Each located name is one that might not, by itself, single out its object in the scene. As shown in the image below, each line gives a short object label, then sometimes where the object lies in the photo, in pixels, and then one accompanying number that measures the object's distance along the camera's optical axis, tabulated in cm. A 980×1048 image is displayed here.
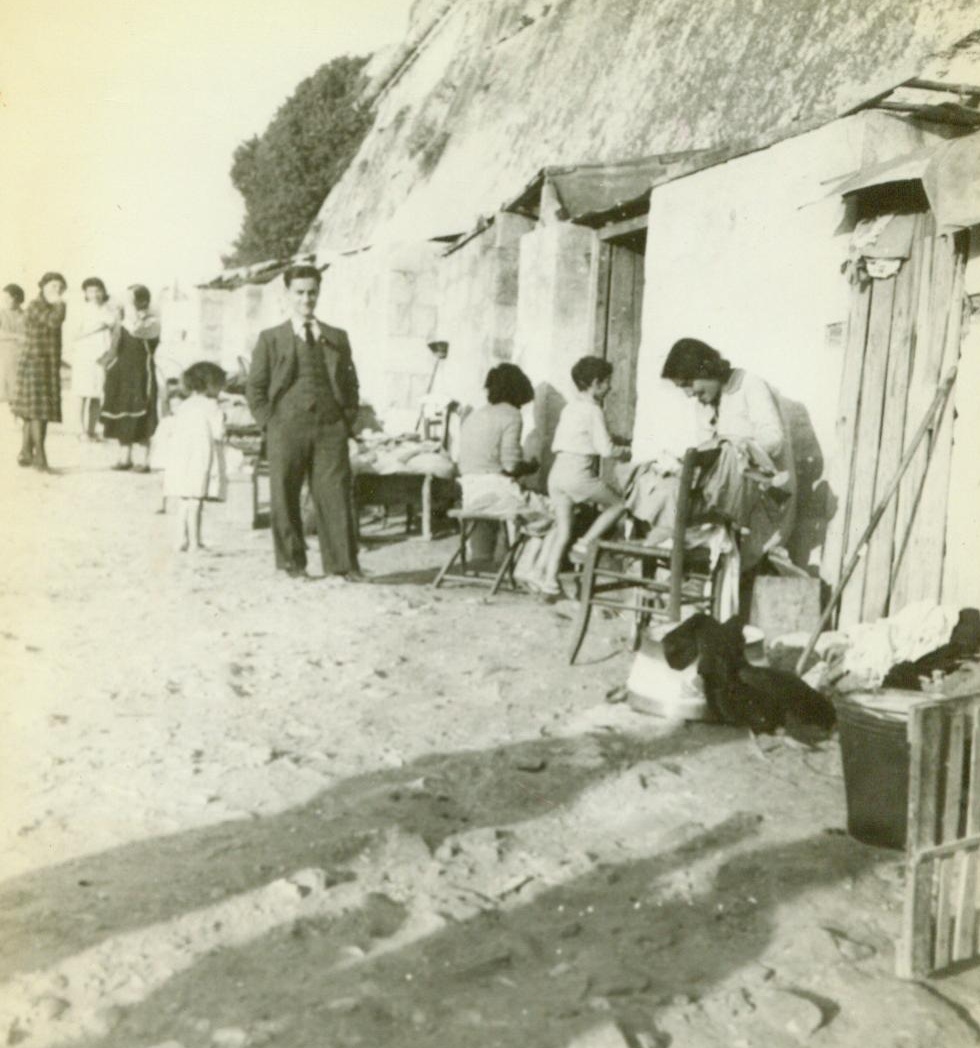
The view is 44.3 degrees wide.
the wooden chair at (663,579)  565
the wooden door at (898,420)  600
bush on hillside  3077
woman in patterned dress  1132
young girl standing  859
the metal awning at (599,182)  987
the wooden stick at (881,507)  556
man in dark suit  755
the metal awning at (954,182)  531
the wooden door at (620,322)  1013
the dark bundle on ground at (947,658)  507
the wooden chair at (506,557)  771
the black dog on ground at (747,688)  501
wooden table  1000
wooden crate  302
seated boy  750
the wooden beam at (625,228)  941
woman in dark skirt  1222
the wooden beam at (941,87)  648
